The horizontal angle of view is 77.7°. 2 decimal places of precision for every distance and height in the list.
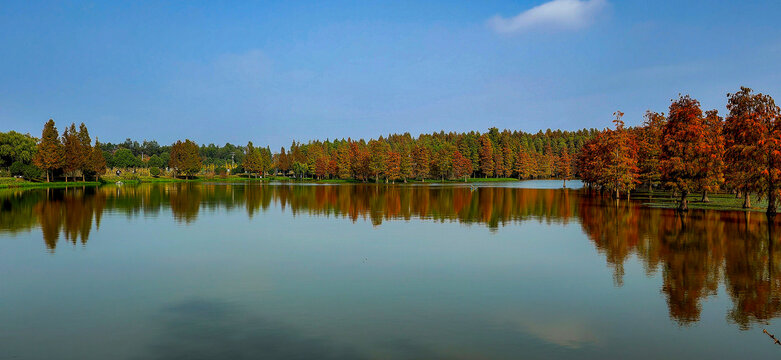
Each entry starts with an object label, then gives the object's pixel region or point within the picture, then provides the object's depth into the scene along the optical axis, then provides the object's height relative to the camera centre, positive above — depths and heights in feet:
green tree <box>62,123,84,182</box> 351.95 +16.57
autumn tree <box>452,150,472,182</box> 505.86 +8.31
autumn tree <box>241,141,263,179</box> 580.30 +15.72
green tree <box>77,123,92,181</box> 364.58 +20.49
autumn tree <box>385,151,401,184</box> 443.32 +6.75
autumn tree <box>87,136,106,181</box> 377.09 +11.34
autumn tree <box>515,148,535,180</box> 577.02 +10.14
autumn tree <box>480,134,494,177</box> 552.82 +17.04
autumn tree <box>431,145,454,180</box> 491.55 +11.44
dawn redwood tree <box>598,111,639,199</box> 191.93 +4.30
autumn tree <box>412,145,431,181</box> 480.19 +11.41
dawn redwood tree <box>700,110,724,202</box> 134.72 +1.81
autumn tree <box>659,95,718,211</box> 134.51 +5.49
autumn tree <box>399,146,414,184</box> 456.82 +7.33
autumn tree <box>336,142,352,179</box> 501.97 +11.06
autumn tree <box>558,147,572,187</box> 408.36 +4.15
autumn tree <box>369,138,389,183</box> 444.96 +13.42
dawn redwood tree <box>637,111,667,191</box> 201.83 +10.37
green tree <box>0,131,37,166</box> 333.42 +19.10
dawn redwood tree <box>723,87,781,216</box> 115.03 +4.17
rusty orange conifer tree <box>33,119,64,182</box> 332.60 +16.80
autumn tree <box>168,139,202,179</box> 502.38 +17.40
